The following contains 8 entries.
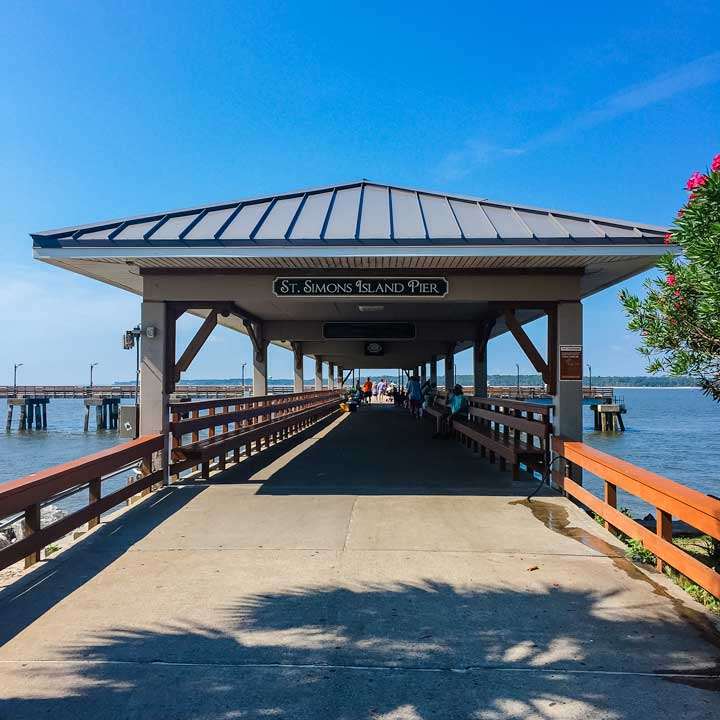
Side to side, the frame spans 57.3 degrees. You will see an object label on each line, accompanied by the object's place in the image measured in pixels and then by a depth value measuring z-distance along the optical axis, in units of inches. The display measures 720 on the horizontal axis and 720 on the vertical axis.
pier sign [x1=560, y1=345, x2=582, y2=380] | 366.6
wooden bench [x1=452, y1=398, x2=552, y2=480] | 363.6
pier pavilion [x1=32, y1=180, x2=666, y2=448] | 324.2
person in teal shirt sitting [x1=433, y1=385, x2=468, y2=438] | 620.1
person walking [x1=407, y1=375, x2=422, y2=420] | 1095.9
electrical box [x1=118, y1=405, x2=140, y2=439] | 372.2
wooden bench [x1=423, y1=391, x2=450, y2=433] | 657.7
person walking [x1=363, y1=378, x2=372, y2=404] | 1843.8
